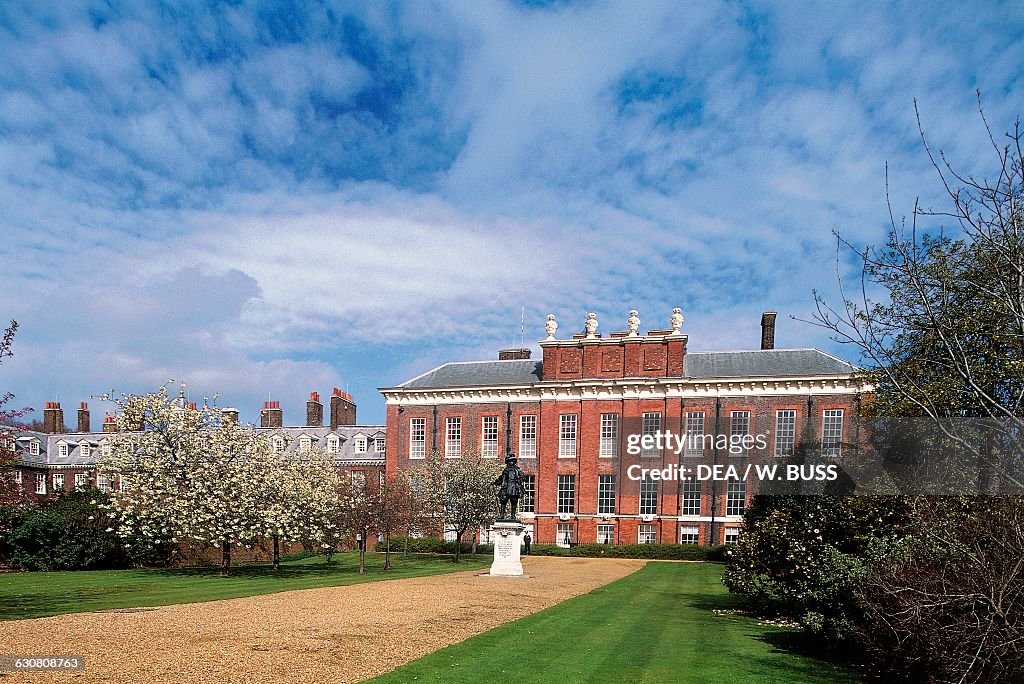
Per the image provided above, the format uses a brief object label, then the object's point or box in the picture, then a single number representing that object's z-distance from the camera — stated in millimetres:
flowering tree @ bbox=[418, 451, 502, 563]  36625
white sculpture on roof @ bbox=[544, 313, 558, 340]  46000
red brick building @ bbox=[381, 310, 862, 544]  41438
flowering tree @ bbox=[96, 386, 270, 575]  25344
